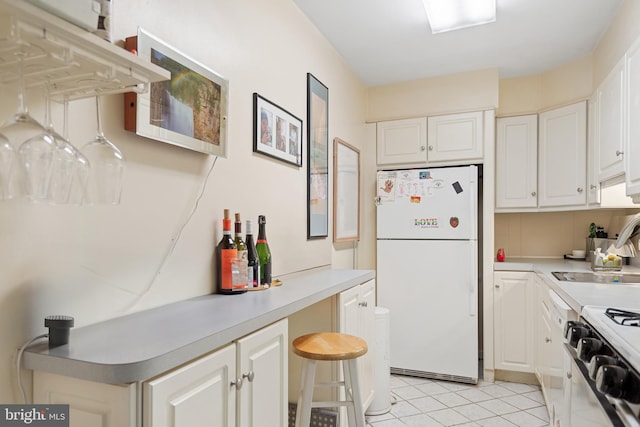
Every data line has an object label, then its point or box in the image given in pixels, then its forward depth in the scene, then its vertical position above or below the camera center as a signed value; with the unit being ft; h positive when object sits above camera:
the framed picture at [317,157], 8.66 +1.28
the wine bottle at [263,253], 6.44 -0.59
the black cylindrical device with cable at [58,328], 3.13 -0.86
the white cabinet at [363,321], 6.92 -1.86
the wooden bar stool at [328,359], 5.53 -2.00
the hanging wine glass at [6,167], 2.59 +0.30
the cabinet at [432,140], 11.07 +2.09
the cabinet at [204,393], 2.91 -1.42
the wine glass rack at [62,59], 2.48 +1.08
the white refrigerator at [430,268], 10.50 -1.36
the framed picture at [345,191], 10.14 +0.64
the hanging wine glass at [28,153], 2.71 +0.41
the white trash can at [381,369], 8.88 -3.28
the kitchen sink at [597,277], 7.86 -1.19
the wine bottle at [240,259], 5.64 -0.60
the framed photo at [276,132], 6.72 +1.47
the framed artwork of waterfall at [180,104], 4.38 +1.31
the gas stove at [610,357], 3.39 -1.37
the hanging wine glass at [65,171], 2.90 +0.32
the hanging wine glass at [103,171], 3.34 +0.36
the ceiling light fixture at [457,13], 7.92 +4.02
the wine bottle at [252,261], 5.98 -0.66
